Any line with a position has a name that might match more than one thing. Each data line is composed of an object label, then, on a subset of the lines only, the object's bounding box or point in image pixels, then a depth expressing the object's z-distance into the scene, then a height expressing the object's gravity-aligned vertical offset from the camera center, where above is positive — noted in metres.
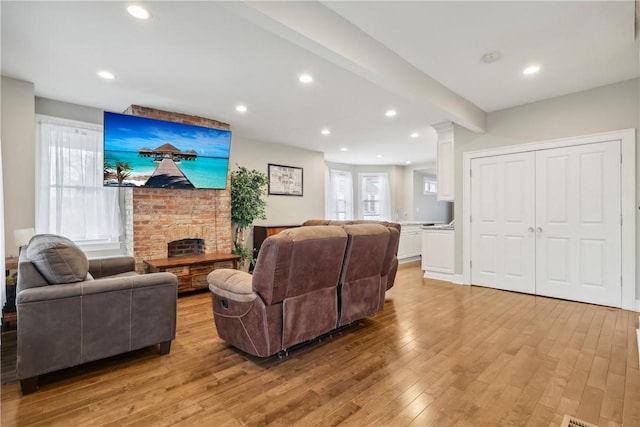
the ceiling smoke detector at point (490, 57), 2.99 +1.58
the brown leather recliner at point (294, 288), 2.24 -0.61
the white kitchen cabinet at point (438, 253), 5.17 -0.70
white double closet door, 3.77 -0.13
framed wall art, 6.65 +0.77
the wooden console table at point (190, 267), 4.19 -0.75
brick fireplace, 4.33 -0.03
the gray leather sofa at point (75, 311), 1.96 -0.69
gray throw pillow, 2.08 -0.32
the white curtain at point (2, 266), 2.63 -0.47
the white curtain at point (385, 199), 9.40 +0.46
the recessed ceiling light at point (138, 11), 2.24 +1.54
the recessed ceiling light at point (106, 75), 3.27 +1.55
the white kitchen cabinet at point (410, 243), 7.25 -0.73
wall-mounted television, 4.09 +0.90
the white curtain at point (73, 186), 3.97 +0.39
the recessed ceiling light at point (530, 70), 3.28 +1.59
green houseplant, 5.50 +0.23
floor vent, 1.66 -1.17
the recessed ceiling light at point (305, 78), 3.38 +1.55
